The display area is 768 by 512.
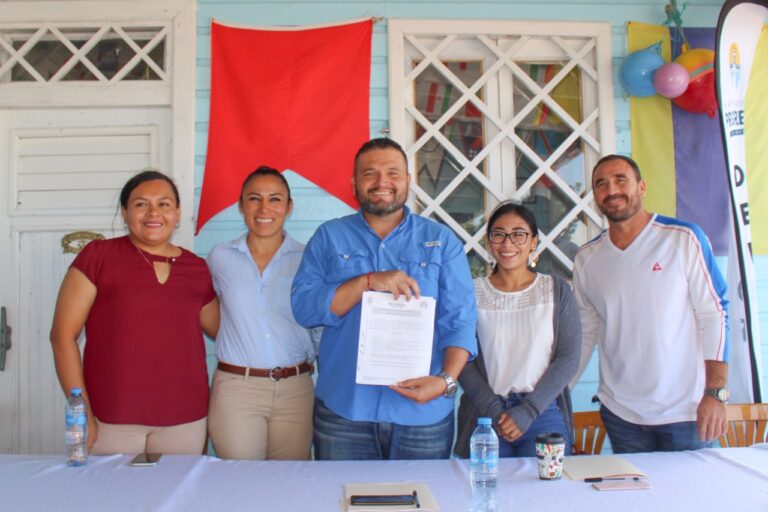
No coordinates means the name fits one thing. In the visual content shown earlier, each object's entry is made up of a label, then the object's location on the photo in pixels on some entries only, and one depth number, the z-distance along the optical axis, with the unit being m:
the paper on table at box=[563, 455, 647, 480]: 1.84
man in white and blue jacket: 2.42
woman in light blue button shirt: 2.50
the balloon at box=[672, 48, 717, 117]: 3.41
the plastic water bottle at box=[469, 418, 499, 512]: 1.65
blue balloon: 3.41
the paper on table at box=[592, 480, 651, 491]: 1.75
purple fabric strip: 3.55
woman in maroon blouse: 2.29
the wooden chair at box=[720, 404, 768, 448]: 2.42
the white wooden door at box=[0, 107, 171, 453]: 3.43
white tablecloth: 1.64
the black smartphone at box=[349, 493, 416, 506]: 1.62
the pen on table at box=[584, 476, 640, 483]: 1.82
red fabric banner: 3.40
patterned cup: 1.83
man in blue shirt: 2.16
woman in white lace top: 2.26
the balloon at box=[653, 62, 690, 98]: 3.34
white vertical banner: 3.12
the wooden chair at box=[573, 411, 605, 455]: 2.80
